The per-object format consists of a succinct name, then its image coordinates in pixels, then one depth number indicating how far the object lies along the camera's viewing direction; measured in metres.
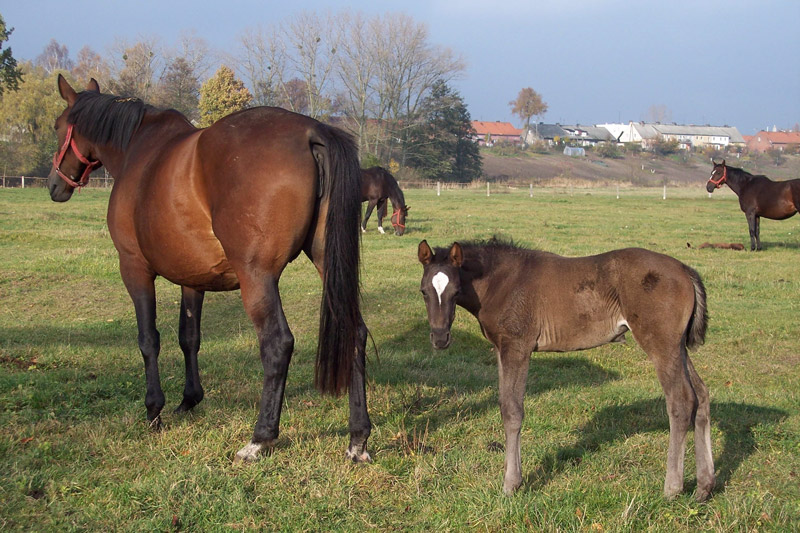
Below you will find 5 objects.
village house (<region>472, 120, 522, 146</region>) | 134.24
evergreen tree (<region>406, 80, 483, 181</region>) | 61.19
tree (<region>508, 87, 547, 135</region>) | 114.62
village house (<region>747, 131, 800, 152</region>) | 129.38
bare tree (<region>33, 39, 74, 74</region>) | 104.94
